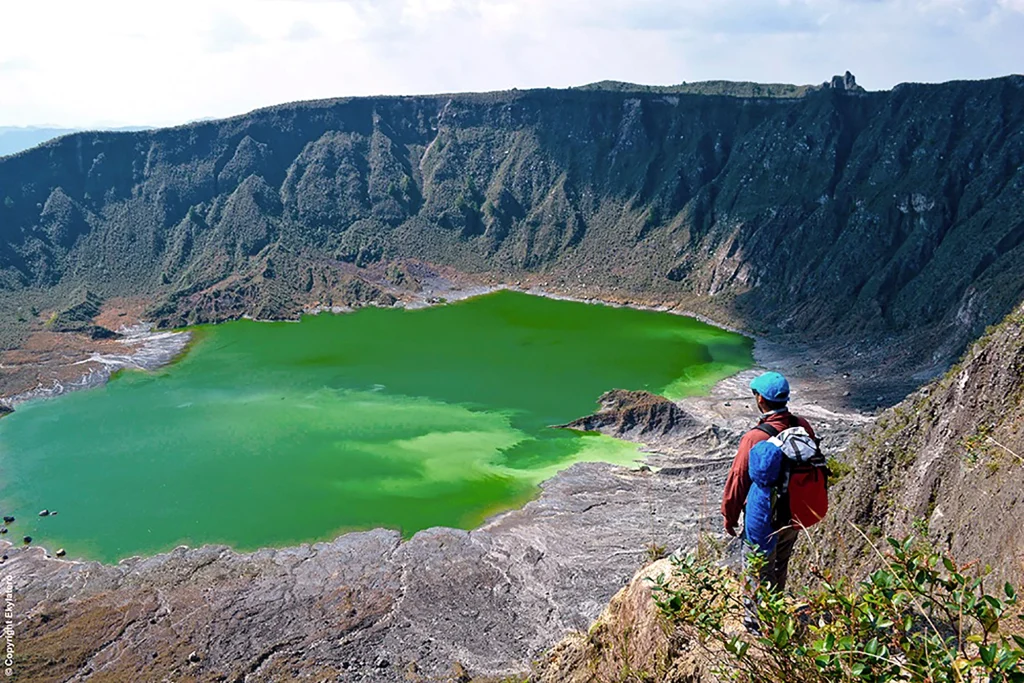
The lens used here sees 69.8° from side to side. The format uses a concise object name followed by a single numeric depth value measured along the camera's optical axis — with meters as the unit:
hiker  5.04
